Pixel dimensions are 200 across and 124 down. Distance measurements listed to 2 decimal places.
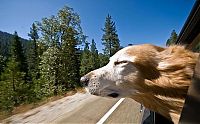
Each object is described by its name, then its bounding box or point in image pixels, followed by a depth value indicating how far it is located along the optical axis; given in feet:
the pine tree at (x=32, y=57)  104.79
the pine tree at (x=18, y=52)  93.29
